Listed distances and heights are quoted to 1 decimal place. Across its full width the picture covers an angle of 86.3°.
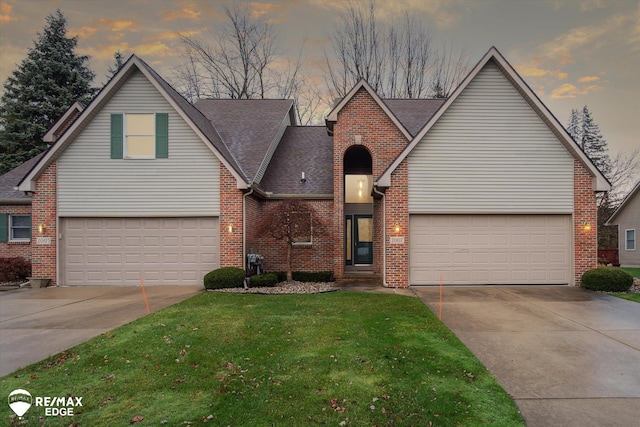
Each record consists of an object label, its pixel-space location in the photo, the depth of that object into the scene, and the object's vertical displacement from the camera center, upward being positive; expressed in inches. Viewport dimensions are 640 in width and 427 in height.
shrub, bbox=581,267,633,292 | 430.0 -79.7
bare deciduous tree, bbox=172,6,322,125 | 1131.9 +512.8
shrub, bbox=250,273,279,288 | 478.6 -87.6
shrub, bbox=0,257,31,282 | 534.0 -79.2
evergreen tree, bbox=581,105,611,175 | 1518.2 +347.1
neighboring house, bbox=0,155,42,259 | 577.9 -8.4
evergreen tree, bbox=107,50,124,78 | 1334.9 +623.0
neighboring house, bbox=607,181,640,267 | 882.8 -26.0
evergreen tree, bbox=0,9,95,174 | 979.9 +380.6
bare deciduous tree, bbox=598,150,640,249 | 1241.8 +119.5
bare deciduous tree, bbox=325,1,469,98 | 1112.6 +522.9
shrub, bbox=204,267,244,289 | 454.0 -80.3
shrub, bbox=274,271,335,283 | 540.4 -92.1
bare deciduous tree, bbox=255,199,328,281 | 498.3 -8.2
